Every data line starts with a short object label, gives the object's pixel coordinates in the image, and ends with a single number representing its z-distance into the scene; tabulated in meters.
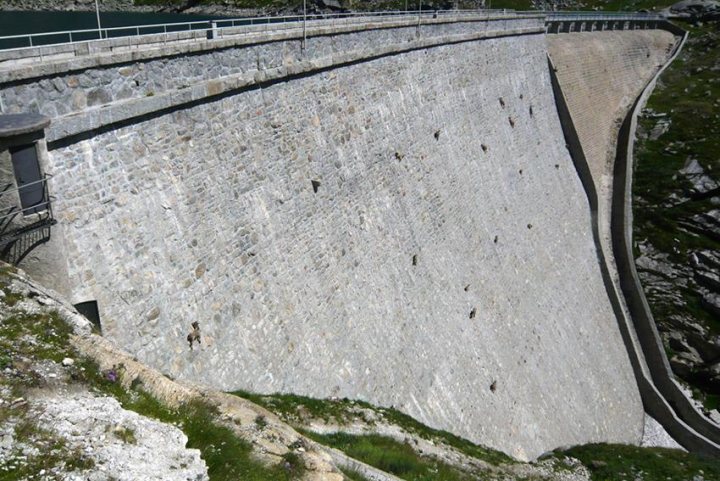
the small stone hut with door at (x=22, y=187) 9.73
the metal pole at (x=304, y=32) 17.67
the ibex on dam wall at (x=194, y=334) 13.09
